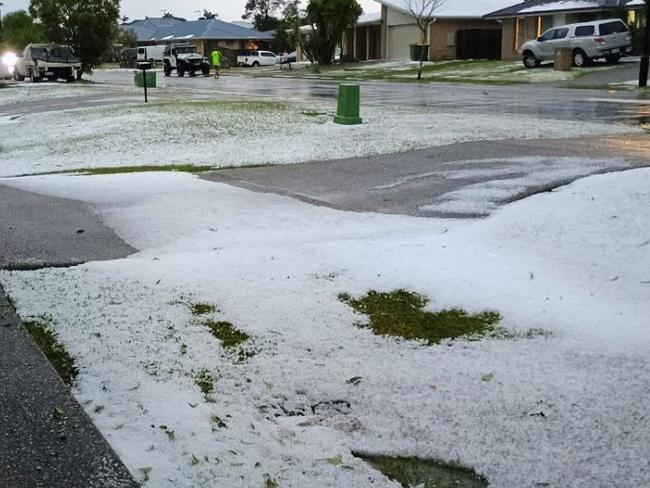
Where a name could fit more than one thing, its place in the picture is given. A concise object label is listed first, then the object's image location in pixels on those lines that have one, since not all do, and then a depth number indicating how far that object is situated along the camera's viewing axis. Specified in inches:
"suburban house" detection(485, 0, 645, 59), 1485.0
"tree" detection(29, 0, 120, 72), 1664.6
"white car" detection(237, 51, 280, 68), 2787.9
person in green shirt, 1893.9
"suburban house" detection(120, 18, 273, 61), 3324.3
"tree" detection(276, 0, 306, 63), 2234.3
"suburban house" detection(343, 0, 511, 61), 2062.0
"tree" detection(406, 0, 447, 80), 1850.4
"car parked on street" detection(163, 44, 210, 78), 2022.6
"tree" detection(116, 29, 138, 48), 3968.3
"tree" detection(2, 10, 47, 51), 2193.7
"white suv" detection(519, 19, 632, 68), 1302.9
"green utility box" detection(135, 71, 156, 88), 1220.5
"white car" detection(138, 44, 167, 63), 2736.2
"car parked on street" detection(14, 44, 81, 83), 1578.5
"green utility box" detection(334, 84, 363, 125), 569.9
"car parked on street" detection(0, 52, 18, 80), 1830.0
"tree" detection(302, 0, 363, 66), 2049.7
